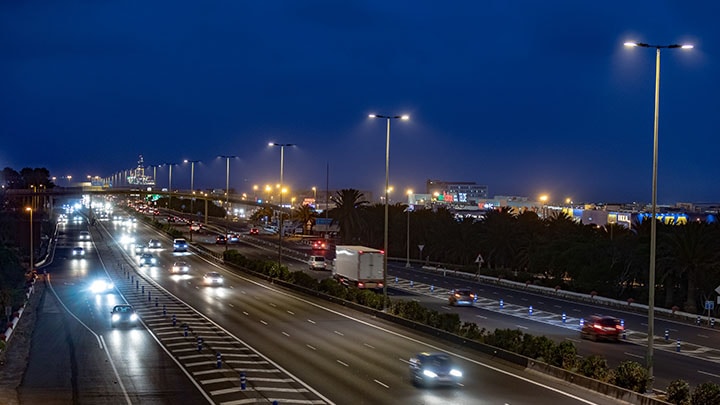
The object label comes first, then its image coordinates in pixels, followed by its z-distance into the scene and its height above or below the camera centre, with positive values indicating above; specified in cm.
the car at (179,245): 9269 -637
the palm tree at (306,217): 13525 -417
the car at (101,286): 5540 -702
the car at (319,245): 10031 -668
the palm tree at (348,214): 11356 -305
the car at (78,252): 8769 -703
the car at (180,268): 7012 -692
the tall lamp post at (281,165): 6731 +226
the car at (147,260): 7694 -688
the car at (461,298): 4983 -640
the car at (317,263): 7428 -654
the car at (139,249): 8974 -700
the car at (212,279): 6050 -668
